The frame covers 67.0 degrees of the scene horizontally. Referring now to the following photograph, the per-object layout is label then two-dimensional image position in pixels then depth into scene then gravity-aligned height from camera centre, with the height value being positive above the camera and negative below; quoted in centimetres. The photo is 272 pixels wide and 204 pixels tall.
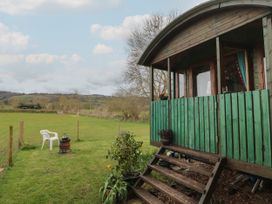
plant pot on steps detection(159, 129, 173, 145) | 511 -70
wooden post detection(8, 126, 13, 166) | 609 -143
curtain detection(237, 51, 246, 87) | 510 +111
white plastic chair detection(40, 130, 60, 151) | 883 -117
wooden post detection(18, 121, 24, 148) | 893 -135
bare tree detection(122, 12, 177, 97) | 2055 +595
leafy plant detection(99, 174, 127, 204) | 383 -158
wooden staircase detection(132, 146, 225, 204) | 333 -132
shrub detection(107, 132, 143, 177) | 463 -103
